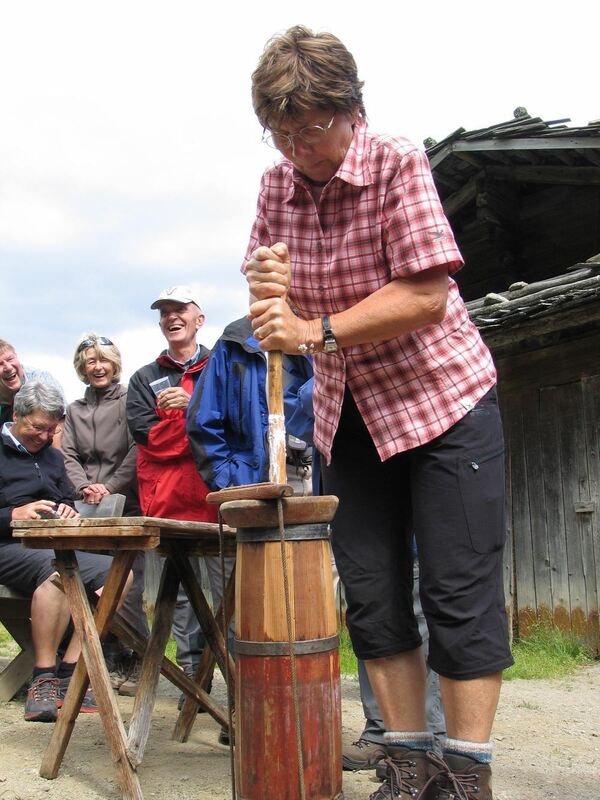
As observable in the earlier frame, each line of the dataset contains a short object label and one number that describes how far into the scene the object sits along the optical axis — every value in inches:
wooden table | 110.6
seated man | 159.2
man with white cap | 167.2
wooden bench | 174.1
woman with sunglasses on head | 191.2
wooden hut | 250.5
